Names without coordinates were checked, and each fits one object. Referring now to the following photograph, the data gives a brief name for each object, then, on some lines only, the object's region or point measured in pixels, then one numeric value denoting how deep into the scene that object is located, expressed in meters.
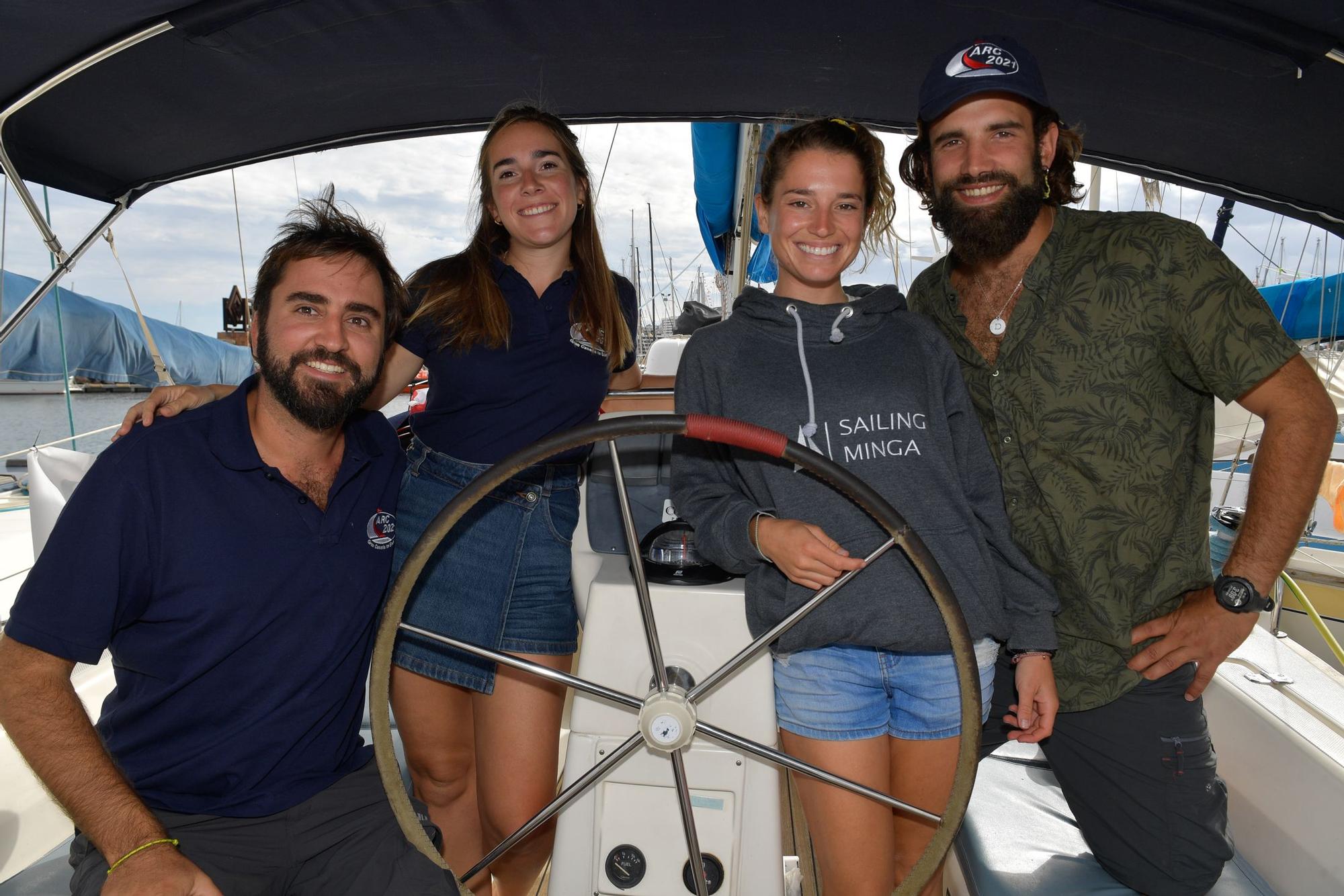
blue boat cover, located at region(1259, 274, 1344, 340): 5.68
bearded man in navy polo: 1.04
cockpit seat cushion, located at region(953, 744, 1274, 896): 1.51
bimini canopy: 1.45
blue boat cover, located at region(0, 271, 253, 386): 5.95
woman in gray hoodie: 1.16
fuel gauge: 1.38
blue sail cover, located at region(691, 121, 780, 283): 5.65
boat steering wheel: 0.94
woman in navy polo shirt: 1.46
